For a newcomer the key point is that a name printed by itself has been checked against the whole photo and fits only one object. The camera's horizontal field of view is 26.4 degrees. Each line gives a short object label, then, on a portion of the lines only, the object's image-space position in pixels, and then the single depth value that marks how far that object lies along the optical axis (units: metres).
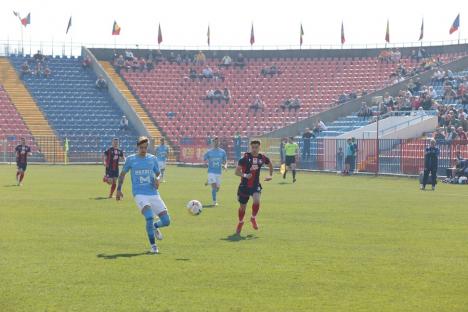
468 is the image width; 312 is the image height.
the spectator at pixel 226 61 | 78.12
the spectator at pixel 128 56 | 77.12
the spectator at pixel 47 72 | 74.62
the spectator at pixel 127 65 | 76.00
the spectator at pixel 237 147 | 61.35
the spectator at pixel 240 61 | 77.91
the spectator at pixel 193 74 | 76.19
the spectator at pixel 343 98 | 67.25
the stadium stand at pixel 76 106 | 67.00
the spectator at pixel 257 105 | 71.62
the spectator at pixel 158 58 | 77.69
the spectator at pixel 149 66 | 76.61
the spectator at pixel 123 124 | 69.25
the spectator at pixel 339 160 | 51.88
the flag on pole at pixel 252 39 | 80.75
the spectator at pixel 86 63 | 76.31
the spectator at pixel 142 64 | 76.45
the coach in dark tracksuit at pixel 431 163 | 36.91
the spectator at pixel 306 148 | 54.69
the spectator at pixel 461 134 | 45.75
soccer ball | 21.06
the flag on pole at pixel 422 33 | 75.44
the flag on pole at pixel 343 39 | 78.38
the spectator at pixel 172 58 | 78.19
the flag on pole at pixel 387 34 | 77.11
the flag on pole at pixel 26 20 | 79.56
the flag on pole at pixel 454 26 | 70.97
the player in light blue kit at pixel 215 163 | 28.95
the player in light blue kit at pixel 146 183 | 17.42
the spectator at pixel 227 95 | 73.44
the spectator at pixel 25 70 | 74.00
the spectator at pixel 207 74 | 76.31
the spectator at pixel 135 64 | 76.26
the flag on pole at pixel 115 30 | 79.75
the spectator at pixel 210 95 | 73.56
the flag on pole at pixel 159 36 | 80.75
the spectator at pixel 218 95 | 73.50
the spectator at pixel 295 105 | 70.44
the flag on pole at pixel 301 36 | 80.09
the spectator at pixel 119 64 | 76.06
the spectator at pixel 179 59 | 78.12
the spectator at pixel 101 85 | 73.81
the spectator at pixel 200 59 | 78.31
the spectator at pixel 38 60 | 74.88
